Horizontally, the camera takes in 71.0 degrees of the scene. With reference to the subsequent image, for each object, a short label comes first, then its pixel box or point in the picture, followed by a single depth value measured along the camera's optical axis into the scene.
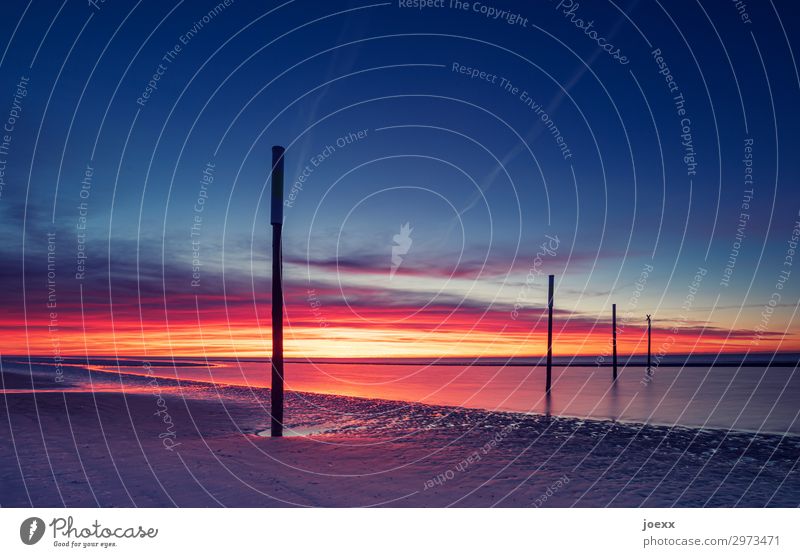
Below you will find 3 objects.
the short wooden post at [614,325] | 41.92
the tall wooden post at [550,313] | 30.38
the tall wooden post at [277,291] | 13.45
